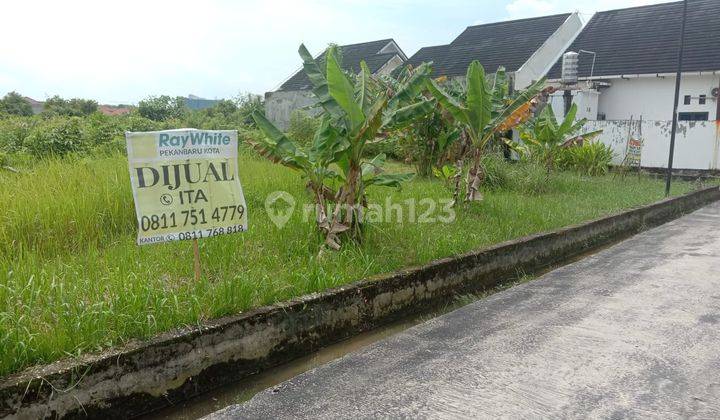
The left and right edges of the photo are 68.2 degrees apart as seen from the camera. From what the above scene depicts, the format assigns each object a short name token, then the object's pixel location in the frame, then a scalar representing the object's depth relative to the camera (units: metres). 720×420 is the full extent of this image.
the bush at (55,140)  10.66
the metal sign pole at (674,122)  11.86
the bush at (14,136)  10.82
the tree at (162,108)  30.53
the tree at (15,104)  34.91
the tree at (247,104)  28.86
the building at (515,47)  22.02
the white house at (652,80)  16.06
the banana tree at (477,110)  7.26
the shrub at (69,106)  31.98
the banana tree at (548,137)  11.55
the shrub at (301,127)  15.53
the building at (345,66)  26.84
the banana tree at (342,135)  5.21
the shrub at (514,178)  10.55
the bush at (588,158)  14.66
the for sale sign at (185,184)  3.83
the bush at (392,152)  12.76
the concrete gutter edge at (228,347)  2.93
